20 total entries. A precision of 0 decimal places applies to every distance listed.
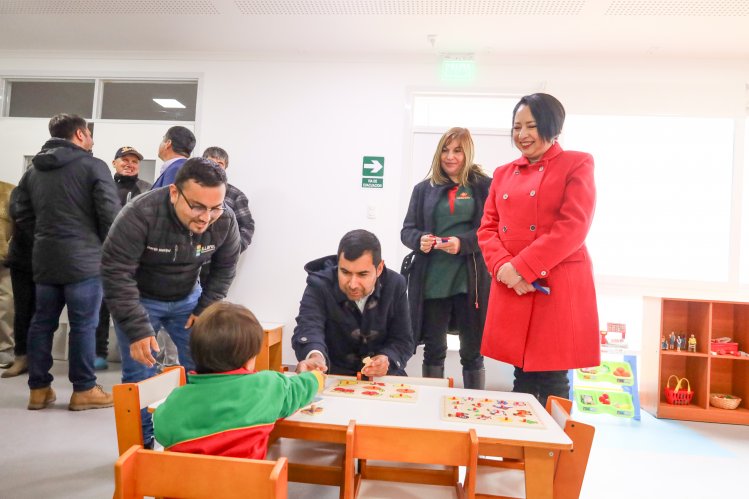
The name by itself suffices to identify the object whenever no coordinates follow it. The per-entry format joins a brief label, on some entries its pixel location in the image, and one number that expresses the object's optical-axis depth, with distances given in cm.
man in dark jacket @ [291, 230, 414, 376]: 183
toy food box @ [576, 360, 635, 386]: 339
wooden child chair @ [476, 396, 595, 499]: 116
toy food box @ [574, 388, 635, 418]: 330
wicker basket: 333
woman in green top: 244
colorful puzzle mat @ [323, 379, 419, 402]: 144
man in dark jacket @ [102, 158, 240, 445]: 184
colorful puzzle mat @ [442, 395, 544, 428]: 124
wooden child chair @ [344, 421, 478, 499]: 106
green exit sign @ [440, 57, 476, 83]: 413
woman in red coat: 173
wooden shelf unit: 332
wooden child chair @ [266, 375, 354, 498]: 136
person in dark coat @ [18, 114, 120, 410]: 271
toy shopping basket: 338
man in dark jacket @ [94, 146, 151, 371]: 377
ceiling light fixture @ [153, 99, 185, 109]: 455
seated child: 111
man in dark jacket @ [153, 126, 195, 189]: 286
